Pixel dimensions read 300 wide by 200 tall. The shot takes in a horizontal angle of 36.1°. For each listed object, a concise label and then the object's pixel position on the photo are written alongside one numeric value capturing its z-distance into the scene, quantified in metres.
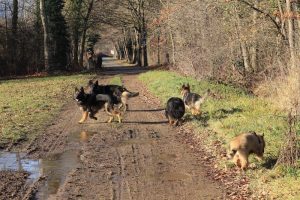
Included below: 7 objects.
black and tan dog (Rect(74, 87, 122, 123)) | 13.42
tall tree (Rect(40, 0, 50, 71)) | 34.69
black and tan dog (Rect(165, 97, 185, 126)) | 12.78
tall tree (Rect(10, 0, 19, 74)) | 36.69
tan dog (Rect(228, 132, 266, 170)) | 7.96
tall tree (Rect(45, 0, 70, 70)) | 40.50
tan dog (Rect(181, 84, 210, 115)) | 13.23
